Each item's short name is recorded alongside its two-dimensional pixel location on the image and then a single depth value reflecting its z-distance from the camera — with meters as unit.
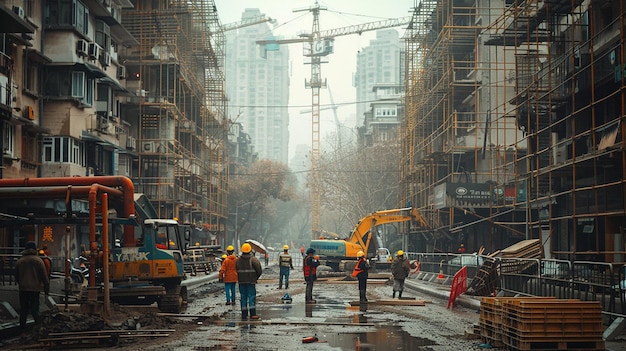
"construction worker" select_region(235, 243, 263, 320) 20.03
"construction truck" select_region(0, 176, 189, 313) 18.27
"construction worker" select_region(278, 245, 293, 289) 32.97
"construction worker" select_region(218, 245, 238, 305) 23.50
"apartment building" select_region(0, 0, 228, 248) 34.66
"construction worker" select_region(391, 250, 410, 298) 27.62
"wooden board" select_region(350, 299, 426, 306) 25.31
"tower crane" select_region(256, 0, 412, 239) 129.20
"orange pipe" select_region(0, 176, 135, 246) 19.59
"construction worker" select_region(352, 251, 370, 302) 25.03
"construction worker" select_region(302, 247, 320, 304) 25.55
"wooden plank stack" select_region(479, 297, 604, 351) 13.58
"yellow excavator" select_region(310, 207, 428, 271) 48.38
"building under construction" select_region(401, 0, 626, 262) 27.98
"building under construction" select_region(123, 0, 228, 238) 50.72
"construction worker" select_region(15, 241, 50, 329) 16.52
